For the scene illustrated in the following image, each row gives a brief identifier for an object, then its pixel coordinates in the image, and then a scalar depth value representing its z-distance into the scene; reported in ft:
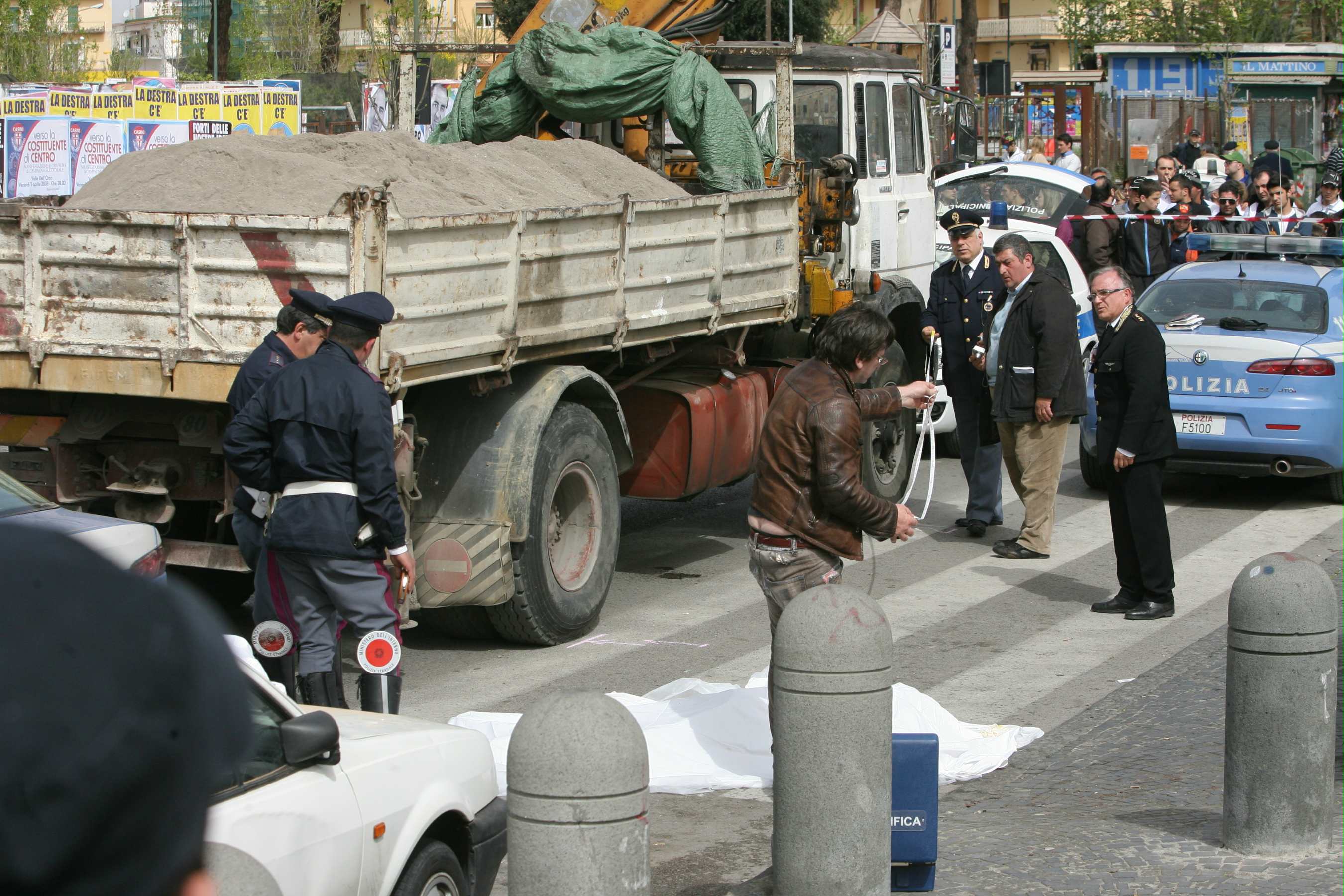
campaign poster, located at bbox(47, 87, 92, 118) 82.84
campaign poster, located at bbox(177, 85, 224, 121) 83.41
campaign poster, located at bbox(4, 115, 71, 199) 69.46
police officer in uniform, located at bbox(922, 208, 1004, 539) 36.63
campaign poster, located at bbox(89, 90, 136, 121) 84.23
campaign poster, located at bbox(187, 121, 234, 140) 74.28
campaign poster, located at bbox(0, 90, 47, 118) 79.20
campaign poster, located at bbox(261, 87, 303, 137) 81.71
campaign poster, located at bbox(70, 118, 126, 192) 71.20
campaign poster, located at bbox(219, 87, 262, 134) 81.51
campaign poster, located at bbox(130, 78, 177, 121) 83.41
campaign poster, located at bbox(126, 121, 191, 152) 73.15
